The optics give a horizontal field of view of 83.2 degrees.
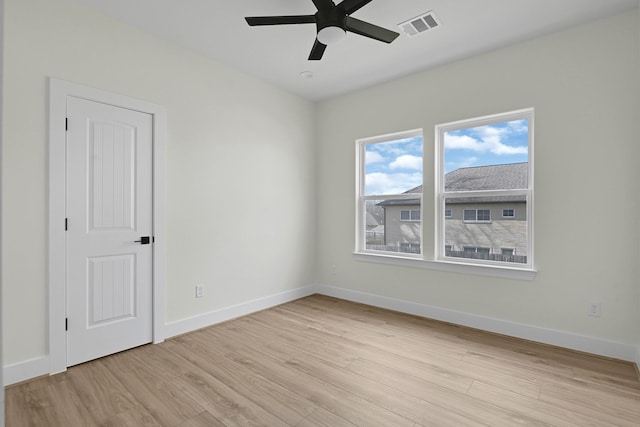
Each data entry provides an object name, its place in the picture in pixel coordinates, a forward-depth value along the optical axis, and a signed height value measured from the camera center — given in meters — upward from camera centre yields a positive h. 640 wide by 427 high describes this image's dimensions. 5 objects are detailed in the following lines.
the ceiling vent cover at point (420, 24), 3.01 +1.63
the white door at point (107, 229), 2.88 -0.14
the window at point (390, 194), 4.27 +0.24
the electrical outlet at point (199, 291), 3.70 -0.80
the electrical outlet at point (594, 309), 3.07 -0.82
